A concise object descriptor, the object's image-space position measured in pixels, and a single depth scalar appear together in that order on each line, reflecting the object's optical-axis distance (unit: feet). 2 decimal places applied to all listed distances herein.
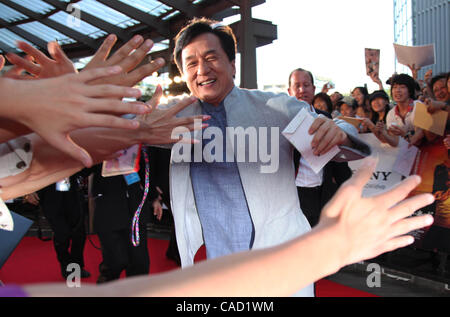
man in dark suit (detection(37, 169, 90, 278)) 15.16
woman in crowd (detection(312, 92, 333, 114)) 14.80
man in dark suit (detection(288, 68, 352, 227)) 11.23
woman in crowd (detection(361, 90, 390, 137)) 15.67
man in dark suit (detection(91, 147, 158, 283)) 11.65
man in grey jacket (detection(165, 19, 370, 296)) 5.72
